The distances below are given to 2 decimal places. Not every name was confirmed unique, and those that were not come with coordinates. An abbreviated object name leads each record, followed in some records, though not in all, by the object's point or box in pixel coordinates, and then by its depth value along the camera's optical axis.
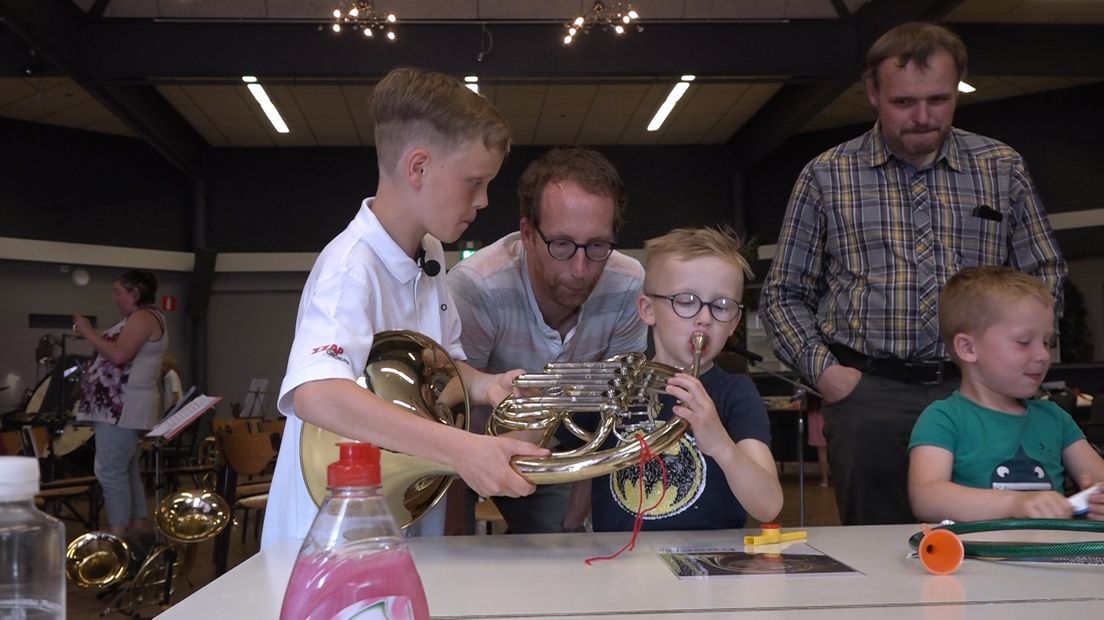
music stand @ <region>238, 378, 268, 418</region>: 13.89
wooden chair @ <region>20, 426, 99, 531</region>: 6.57
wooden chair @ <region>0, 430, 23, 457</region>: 6.73
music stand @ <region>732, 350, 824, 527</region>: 4.61
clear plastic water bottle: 0.77
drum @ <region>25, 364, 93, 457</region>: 8.70
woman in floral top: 6.02
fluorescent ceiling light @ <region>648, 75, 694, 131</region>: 11.62
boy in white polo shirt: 1.62
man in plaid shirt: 2.43
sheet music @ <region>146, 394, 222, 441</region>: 5.37
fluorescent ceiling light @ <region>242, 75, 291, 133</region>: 11.32
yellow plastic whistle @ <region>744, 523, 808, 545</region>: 1.54
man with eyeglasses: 2.25
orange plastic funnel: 1.30
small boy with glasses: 1.86
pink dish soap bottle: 0.72
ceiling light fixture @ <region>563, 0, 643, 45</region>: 8.05
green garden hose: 1.30
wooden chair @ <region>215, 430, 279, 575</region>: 5.62
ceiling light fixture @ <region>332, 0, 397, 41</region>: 7.57
